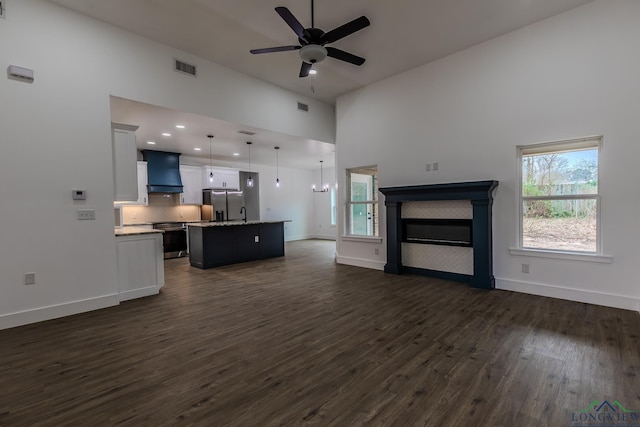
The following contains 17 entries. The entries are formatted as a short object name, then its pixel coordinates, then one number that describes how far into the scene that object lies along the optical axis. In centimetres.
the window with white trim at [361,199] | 646
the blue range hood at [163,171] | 765
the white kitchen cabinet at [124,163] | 416
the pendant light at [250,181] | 1009
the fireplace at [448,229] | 445
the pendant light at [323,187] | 1114
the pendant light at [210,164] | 644
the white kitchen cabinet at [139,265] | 413
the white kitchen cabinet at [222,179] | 882
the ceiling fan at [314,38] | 318
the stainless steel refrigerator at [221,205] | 885
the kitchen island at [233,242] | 646
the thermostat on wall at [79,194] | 368
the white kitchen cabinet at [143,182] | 736
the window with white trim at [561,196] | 384
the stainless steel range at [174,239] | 779
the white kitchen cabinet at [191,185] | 845
